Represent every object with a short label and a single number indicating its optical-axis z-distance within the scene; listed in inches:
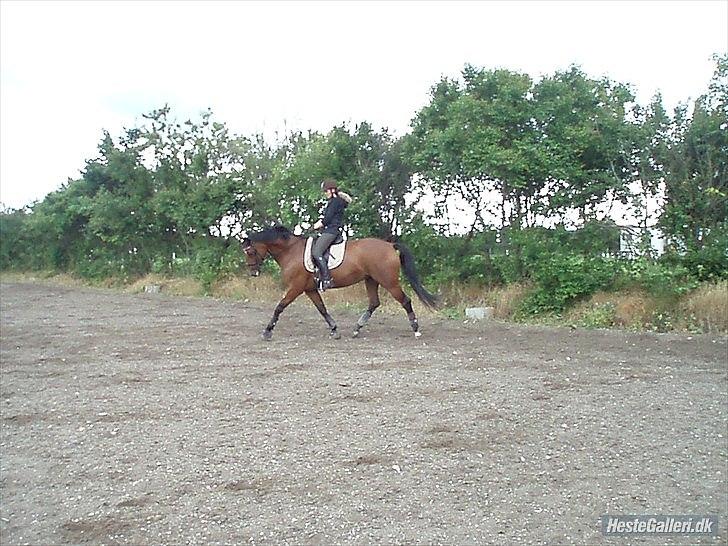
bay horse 424.8
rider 411.5
